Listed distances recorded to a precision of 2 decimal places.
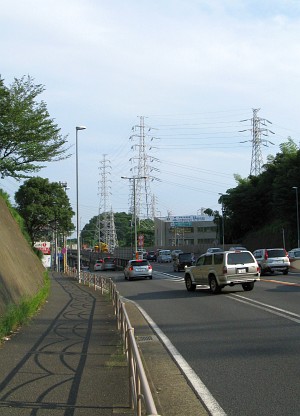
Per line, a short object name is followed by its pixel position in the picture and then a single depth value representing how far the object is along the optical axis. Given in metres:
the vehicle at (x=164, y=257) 76.94
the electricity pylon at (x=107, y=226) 113.94
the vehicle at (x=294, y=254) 41.55
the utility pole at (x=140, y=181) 88.88
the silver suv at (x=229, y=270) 21.77
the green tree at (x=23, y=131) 24.03
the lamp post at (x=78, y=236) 36.28
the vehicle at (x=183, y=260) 46.85
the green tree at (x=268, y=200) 71.25
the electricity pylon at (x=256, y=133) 81.44
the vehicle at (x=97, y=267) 71.00
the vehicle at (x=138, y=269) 39.25
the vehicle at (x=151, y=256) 86.69
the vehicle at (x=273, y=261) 34.16
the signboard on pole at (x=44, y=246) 56.00
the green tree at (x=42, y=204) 46.66
